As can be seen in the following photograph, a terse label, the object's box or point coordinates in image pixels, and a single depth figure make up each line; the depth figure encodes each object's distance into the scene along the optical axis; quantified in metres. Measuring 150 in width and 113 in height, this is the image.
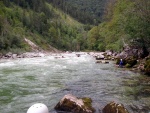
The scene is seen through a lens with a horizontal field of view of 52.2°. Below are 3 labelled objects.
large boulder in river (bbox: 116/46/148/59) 21.49
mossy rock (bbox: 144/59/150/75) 14.41
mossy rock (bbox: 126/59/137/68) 18.38
